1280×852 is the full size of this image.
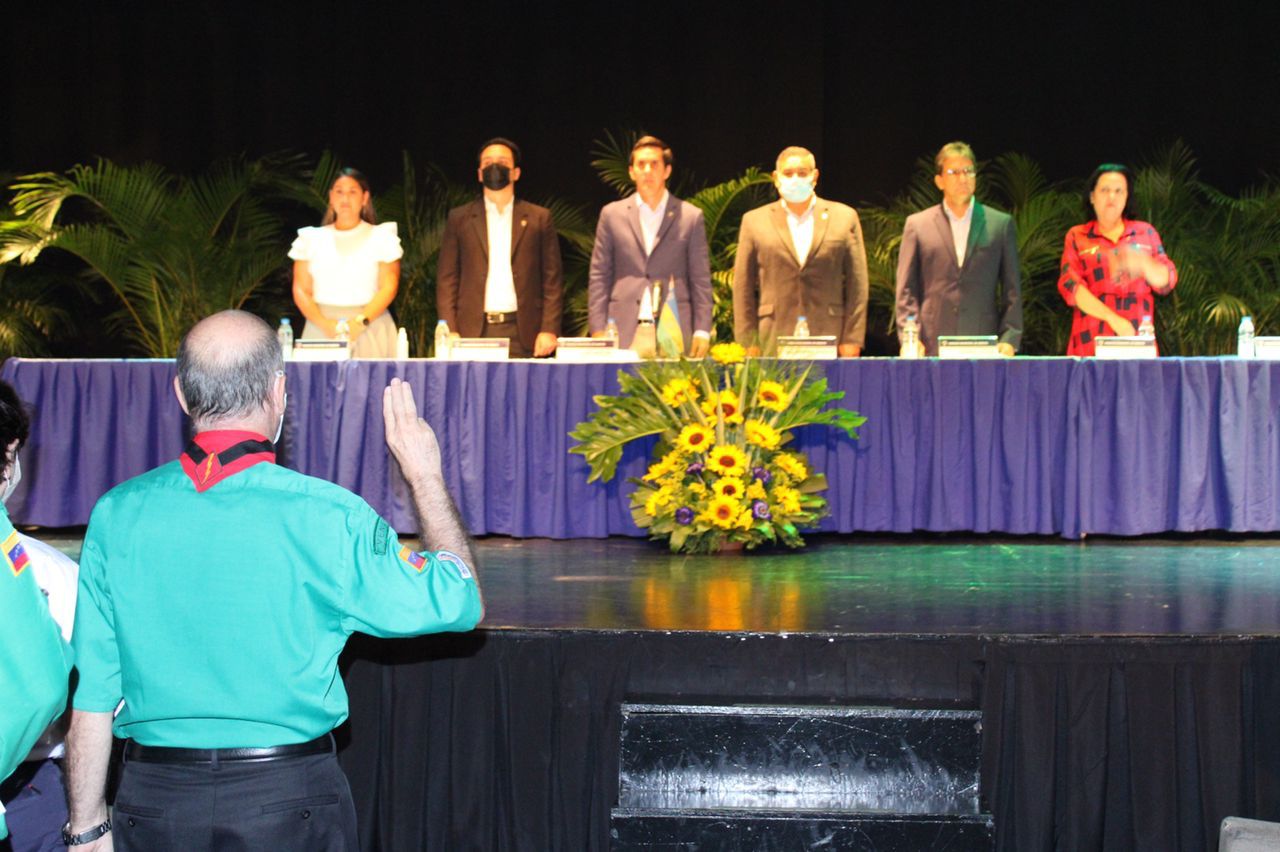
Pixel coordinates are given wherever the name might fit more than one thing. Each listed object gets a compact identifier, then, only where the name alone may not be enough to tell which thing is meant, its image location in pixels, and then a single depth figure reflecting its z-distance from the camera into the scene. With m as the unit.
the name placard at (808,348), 4.56
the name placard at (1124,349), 4.62
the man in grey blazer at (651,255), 5.35
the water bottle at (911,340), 4.74
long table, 4.55
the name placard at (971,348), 4.63
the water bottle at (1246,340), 4.66
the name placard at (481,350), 4.73
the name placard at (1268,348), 4.64
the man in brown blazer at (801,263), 5.28
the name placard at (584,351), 4.68
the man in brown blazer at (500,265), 5.52
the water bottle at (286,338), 4.87
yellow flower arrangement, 4.31
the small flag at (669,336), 4.54
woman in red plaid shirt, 5.04
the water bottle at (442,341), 4.89
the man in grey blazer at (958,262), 5.24
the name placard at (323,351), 4.74
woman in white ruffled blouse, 5.29
